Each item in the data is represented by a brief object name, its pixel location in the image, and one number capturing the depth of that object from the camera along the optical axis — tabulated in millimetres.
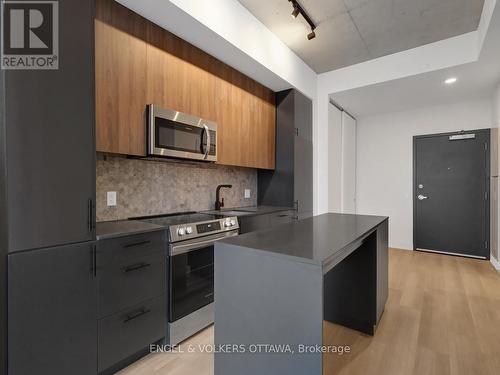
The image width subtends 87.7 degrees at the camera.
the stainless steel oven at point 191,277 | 1912
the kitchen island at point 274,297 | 1058
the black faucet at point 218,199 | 3055
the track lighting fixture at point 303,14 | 2423
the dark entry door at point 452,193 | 4160
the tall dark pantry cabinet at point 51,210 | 1227
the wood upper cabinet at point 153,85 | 1802
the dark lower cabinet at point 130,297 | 1545
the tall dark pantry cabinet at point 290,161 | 3496
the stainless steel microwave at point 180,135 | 2055
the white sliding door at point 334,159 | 4125
